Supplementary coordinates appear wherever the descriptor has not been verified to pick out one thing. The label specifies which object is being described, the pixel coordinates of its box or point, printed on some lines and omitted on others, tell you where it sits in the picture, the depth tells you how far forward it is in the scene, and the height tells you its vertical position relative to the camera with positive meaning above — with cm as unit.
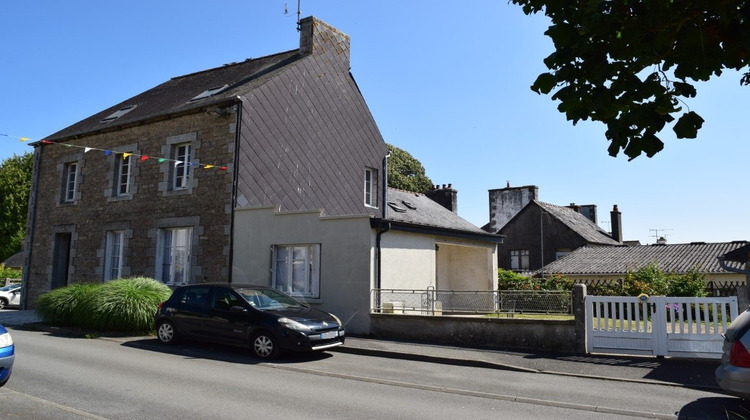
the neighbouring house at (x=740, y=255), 1347 +83
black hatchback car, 1024 -67
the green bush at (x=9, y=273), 3476 +50
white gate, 991 -66
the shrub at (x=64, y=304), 1409 -54
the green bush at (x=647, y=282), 1817 +23
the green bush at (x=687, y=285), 1891 +15
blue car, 661 -85
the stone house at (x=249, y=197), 1473 +281
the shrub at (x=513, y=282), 2217 +22
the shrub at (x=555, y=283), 2111 +19
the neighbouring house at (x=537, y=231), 3528 +363
